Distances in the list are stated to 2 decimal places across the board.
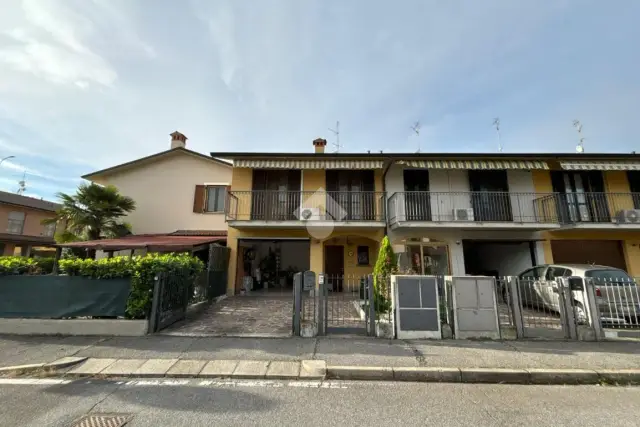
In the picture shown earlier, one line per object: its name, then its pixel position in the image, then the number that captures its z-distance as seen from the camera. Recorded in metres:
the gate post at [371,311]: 6.29
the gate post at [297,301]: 6.39
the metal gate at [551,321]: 6.21
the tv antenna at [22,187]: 28.31
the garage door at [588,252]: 12.40
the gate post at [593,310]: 6.14
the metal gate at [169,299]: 6.56
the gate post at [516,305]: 6.25
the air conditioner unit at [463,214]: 11.24
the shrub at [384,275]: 6.90
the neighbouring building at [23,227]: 20.30
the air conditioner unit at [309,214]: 11.77
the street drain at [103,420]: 3.11
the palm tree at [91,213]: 12.74
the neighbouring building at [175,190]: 14.62
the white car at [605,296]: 6.53
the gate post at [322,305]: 6.39
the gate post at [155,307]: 6.45
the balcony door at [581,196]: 12.33
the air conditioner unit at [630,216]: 11.42
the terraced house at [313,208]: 12.12
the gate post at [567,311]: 6.19
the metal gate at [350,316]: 6.36
